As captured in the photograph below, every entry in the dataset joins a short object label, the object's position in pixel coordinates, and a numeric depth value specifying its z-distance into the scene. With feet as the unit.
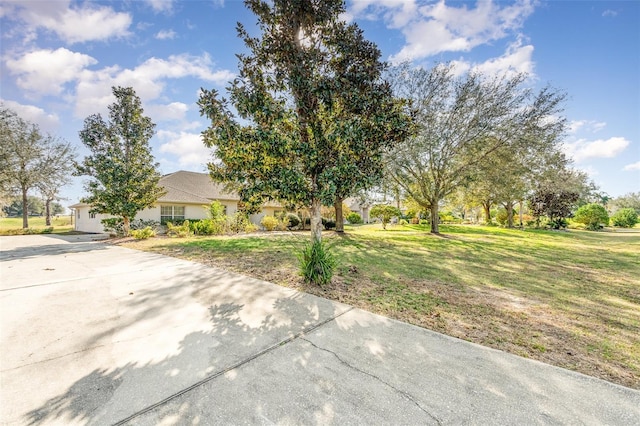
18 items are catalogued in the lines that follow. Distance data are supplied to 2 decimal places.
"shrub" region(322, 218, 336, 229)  80.57
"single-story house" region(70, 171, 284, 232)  65.82
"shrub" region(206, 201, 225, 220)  57.28
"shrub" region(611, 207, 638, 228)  106.73
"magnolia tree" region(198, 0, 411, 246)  18.95
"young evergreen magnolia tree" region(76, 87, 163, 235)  48.34
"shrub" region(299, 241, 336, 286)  18.89
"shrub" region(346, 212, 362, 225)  116.88
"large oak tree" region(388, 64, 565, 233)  44.93
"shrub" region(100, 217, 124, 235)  53.26
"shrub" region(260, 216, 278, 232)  70.13
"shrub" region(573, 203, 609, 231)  92.63
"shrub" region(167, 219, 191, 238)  51.98
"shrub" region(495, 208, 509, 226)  106.83
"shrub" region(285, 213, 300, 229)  77.76
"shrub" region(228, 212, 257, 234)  59.52
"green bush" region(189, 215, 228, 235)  54.90
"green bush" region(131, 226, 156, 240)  48.47
